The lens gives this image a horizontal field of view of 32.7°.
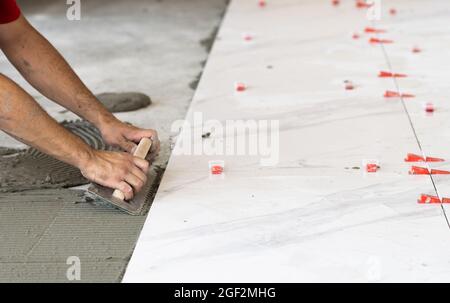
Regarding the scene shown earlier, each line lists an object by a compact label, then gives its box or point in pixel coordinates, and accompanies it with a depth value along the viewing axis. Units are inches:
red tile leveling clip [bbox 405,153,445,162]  94.4
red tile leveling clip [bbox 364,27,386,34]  152.2
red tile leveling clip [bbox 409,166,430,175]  91.1
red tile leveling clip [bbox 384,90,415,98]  117.2
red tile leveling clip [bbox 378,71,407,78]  126.4
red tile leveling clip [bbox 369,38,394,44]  145.4
